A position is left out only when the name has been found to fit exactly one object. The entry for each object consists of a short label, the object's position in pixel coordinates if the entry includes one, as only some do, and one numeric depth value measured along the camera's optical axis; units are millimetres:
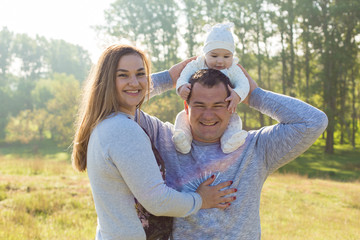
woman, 1855
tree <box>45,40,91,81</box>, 68688
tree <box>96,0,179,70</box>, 32562
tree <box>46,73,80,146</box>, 31036
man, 2344
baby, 2492
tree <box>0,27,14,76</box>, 55906
